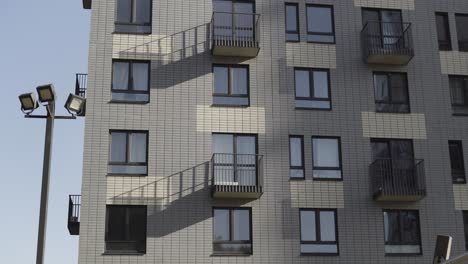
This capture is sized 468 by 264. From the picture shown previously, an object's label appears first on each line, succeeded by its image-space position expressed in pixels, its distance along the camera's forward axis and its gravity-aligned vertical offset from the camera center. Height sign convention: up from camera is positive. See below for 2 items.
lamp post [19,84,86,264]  14.14 +3.82
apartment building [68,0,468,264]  25.19 +5.91
